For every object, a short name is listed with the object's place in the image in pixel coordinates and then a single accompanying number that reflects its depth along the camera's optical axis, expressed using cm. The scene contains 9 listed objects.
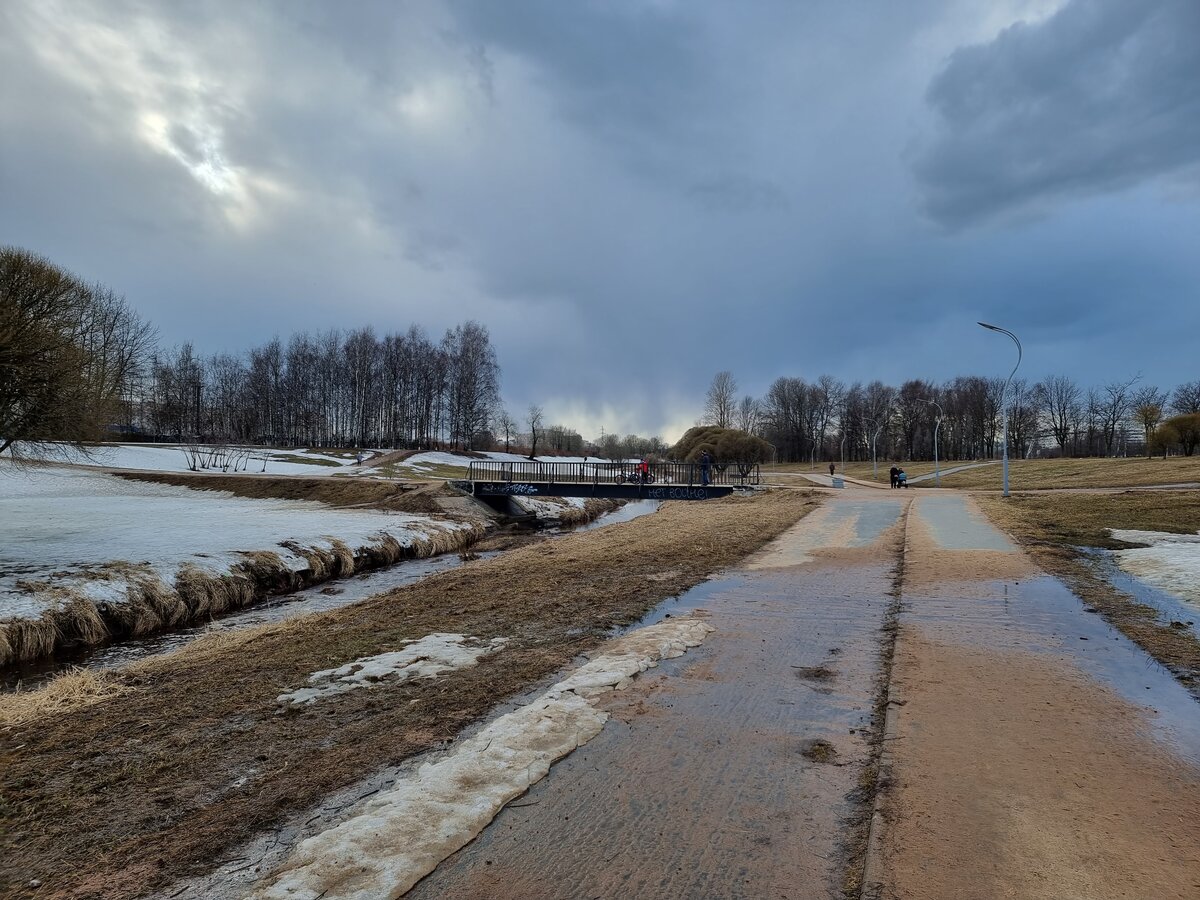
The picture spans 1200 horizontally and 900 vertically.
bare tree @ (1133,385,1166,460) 6270
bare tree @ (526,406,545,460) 8634
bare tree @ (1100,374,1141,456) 9025
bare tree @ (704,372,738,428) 10781
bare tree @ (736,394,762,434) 11812
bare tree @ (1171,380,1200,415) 8468
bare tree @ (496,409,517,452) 8825
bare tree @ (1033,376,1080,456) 9831
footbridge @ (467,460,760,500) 3094
